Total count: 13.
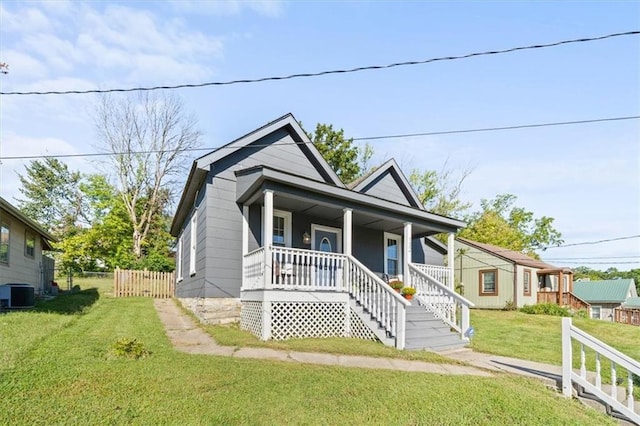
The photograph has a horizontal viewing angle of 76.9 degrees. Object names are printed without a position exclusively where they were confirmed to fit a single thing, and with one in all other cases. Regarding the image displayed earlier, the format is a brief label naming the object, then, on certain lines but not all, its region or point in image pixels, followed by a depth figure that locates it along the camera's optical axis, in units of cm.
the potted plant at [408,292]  1039
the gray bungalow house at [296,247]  891
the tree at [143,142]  2812
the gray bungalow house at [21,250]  1220
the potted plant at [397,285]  1119
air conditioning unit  1148
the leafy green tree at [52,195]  3559
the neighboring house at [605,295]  3578
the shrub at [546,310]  2039
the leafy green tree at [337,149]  2619
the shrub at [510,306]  2178
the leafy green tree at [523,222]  3830
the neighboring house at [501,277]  2214
